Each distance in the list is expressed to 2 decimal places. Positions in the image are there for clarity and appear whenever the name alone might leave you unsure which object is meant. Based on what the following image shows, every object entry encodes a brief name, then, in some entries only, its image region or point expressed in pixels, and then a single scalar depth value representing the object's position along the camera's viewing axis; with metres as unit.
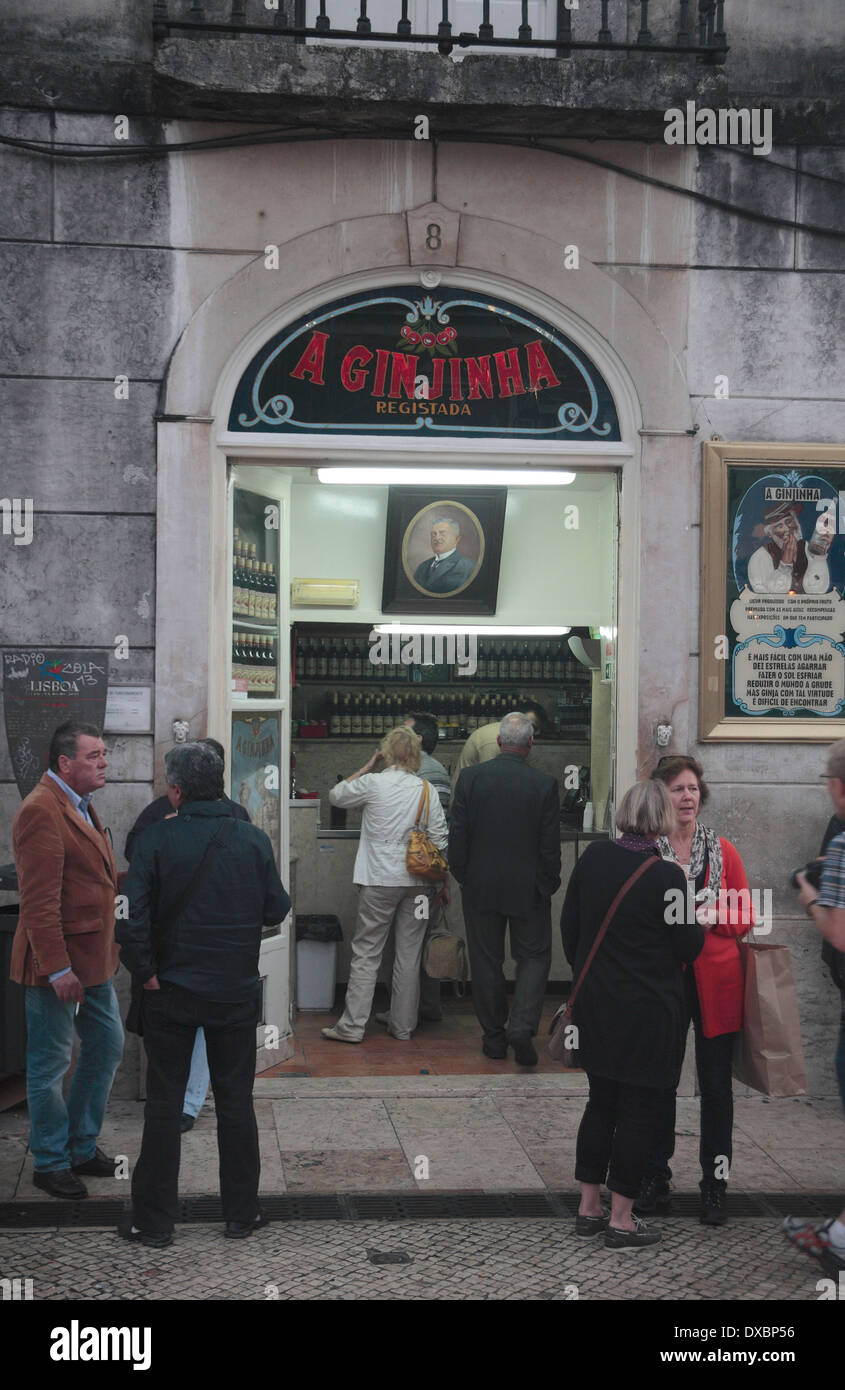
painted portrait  10.73
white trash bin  8.99
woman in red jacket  5.46
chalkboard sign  7.05
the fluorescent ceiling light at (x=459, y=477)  8.30
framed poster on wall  7.51
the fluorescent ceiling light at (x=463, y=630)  11.20
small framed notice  7.23
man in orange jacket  5.62
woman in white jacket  8.39
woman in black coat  5.09
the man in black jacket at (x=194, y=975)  5.16
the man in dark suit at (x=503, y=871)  8.05
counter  9.33
